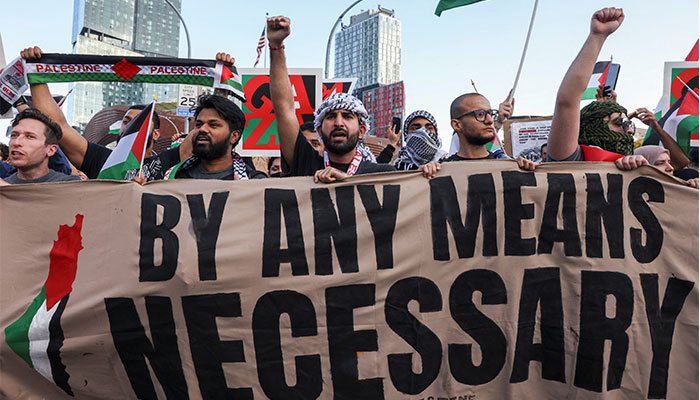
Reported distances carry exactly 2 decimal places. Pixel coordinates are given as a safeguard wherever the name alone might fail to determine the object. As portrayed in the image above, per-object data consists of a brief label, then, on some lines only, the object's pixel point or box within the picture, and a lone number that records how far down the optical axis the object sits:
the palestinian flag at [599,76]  6.74
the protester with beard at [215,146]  3.48
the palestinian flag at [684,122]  4.58
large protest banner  2.67
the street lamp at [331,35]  14.41
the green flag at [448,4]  4.51
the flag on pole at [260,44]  11.35
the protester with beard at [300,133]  3.40
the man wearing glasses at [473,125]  3.59
